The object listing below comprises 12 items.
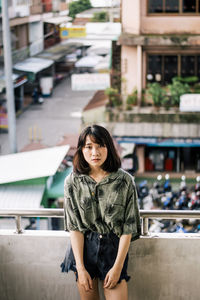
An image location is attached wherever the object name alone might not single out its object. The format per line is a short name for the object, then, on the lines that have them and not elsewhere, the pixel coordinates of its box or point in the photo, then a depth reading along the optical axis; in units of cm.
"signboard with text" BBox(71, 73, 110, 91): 1645
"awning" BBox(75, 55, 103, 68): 3105
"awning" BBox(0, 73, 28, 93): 2538
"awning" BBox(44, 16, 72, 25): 3017
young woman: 334
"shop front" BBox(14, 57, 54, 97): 2851
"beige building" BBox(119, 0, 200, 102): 1719
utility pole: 1217
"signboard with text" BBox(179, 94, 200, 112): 1709
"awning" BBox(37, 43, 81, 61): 3328
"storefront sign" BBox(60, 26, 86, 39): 2231
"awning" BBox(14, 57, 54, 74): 2842
